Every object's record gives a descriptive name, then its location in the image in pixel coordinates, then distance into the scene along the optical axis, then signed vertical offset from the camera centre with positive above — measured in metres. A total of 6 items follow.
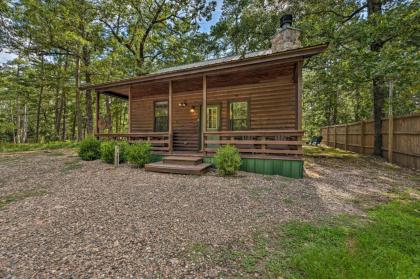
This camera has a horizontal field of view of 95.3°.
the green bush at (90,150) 8.19 -0.55
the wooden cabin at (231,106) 5.88 +1.40
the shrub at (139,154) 6.86 -0.60
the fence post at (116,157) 7.04 -0.73
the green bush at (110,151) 7.47 -0.53
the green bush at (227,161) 5.61 -0.71
